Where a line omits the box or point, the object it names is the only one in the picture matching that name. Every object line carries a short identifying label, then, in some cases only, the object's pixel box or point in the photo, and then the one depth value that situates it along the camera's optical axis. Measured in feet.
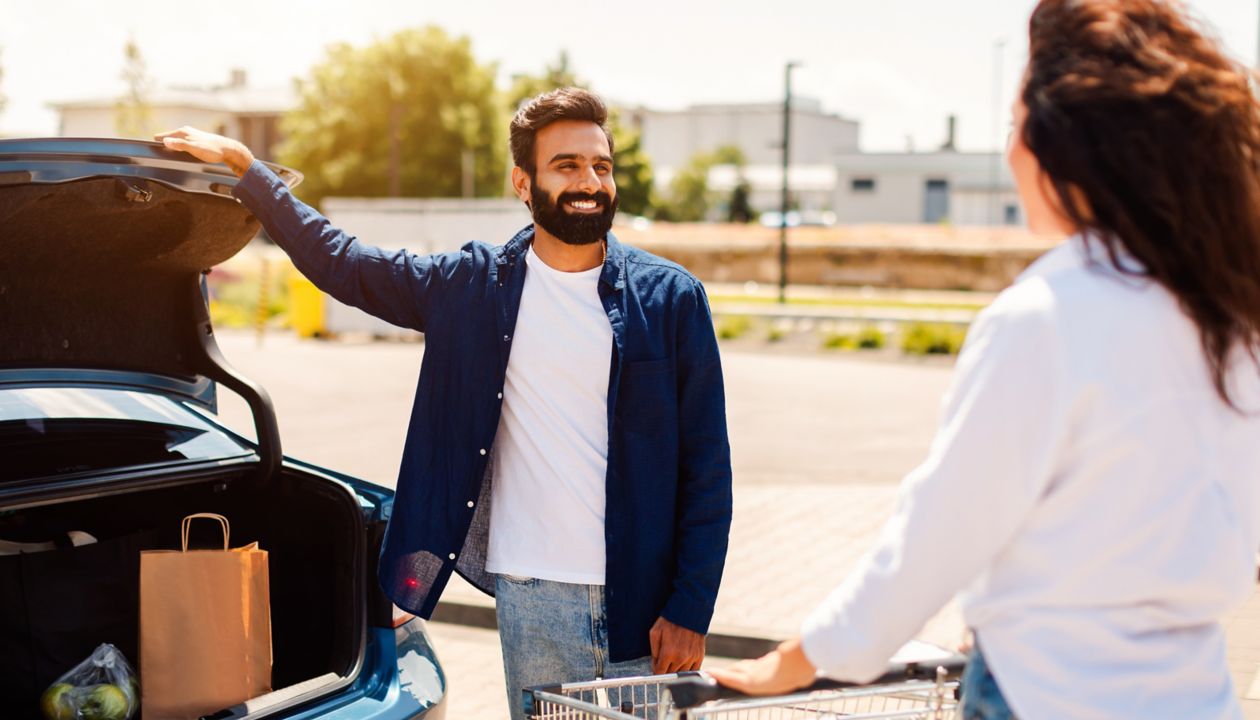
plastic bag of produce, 9.81
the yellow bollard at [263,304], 73.87
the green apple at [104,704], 9.78
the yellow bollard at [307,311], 75.82
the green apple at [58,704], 9.83
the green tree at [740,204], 264.37
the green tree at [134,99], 124.57
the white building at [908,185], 280.51
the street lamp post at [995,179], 242.37
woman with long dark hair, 4.99
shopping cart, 6.07
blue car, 9.77
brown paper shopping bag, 9.50
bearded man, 9.21
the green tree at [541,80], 222.42
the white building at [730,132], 396.57
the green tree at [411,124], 197.67
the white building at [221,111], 282.77
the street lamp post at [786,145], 107.55
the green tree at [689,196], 273.95
